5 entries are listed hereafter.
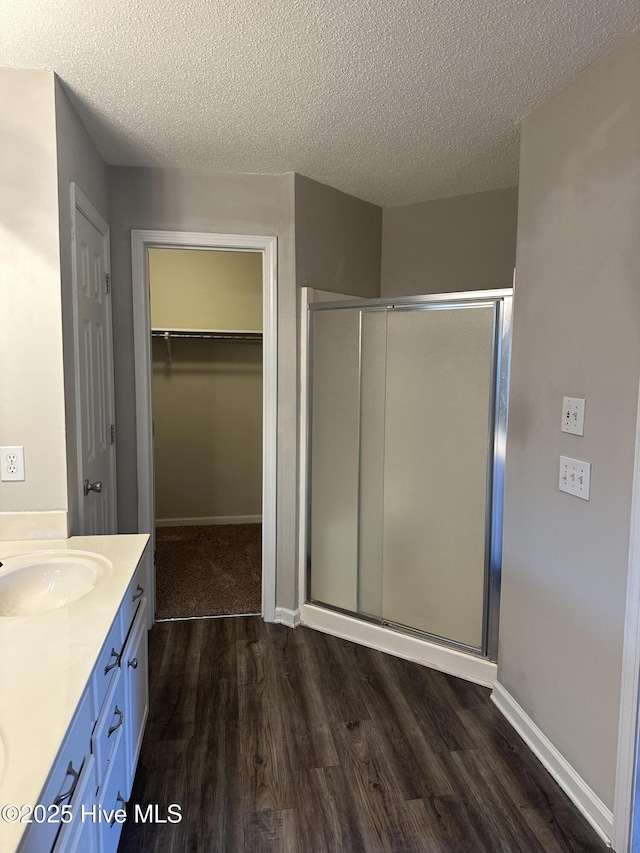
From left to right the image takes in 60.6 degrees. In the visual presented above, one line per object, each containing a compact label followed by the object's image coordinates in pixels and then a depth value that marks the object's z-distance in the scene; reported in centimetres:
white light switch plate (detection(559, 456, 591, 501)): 179
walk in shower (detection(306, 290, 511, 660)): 244
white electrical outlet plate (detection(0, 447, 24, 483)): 196
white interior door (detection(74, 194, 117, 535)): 220
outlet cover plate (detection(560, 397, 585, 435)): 182
